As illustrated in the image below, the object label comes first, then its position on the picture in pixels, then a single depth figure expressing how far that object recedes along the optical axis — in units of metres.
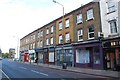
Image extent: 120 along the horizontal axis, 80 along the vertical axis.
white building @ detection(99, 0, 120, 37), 10.51
